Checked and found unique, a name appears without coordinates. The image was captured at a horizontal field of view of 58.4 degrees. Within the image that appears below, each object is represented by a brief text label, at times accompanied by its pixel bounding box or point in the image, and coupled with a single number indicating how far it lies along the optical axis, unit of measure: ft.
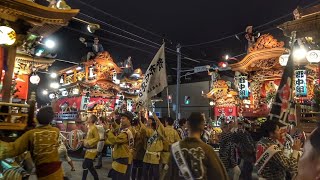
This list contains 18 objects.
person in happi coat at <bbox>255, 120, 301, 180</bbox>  16.83
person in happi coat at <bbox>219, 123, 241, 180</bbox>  31.01
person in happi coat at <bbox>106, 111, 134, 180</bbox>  26.96
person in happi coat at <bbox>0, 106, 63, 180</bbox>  16.72
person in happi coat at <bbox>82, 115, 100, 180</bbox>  31.50
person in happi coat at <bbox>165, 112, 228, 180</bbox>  12.97
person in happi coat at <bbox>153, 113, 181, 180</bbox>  31.83
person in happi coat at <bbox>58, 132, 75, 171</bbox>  37.85
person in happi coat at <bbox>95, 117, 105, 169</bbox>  38.23
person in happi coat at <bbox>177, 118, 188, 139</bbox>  41.32
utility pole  76.64
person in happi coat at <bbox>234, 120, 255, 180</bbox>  32.35
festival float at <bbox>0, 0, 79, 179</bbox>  20.63
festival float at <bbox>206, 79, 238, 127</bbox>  90.80
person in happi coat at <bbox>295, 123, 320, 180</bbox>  5.05
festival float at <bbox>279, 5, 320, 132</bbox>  31.12
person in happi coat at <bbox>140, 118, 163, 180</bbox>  32.40
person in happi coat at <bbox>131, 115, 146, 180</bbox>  36.01
